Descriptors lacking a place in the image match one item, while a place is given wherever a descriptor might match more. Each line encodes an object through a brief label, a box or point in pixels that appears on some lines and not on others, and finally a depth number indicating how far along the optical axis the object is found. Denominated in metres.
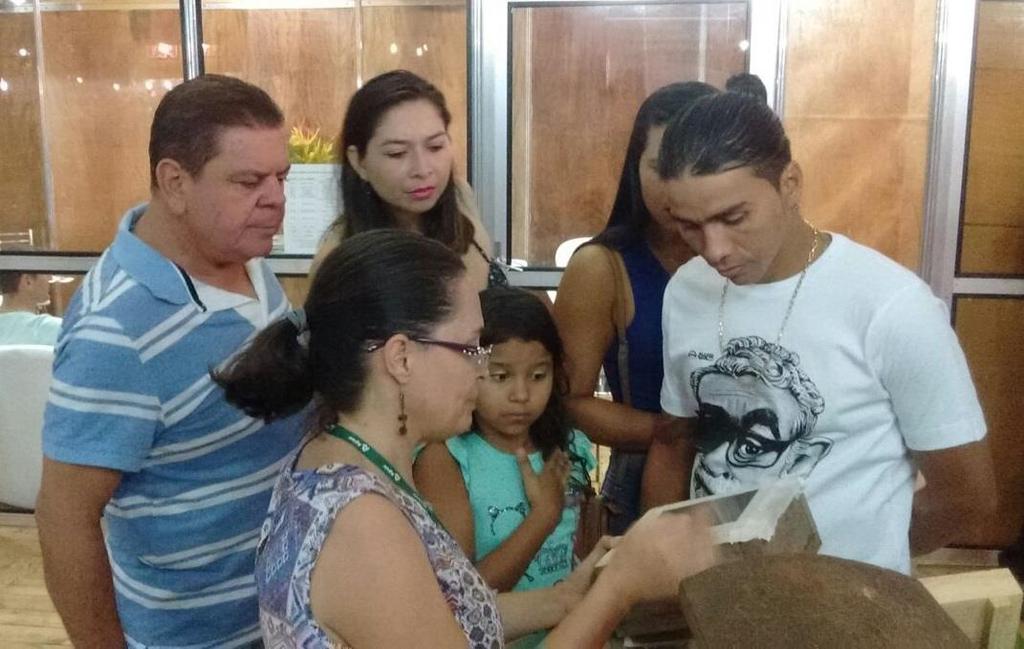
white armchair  3.42
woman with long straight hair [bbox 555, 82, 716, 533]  1.59
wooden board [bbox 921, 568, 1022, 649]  0.86
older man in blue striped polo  1.15
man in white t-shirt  1.11
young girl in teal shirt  1.48
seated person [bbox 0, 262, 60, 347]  3.96
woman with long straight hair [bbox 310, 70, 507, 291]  1.68
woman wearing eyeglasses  0.89
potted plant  3.51
